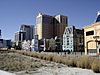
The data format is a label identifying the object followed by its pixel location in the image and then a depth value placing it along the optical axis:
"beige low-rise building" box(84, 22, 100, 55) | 27.77
